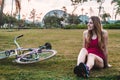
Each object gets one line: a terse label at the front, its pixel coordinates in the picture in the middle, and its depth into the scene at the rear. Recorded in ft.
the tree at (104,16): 143.64
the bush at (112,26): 96.42
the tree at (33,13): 155.13
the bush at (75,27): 98.78
